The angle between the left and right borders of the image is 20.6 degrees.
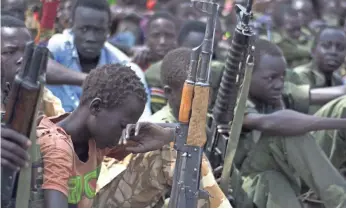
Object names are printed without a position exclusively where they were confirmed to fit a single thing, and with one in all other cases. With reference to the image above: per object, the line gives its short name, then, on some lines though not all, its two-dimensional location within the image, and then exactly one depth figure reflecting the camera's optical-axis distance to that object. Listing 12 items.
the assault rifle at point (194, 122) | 3.92
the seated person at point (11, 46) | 4.40
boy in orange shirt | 3.90
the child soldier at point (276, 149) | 5.50
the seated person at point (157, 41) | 8.12
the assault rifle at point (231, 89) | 4.81
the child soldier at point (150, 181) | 4.88
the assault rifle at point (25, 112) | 3.38
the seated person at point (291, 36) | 10.46
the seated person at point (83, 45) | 6.30
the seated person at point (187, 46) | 6.31
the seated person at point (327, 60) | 7.96
